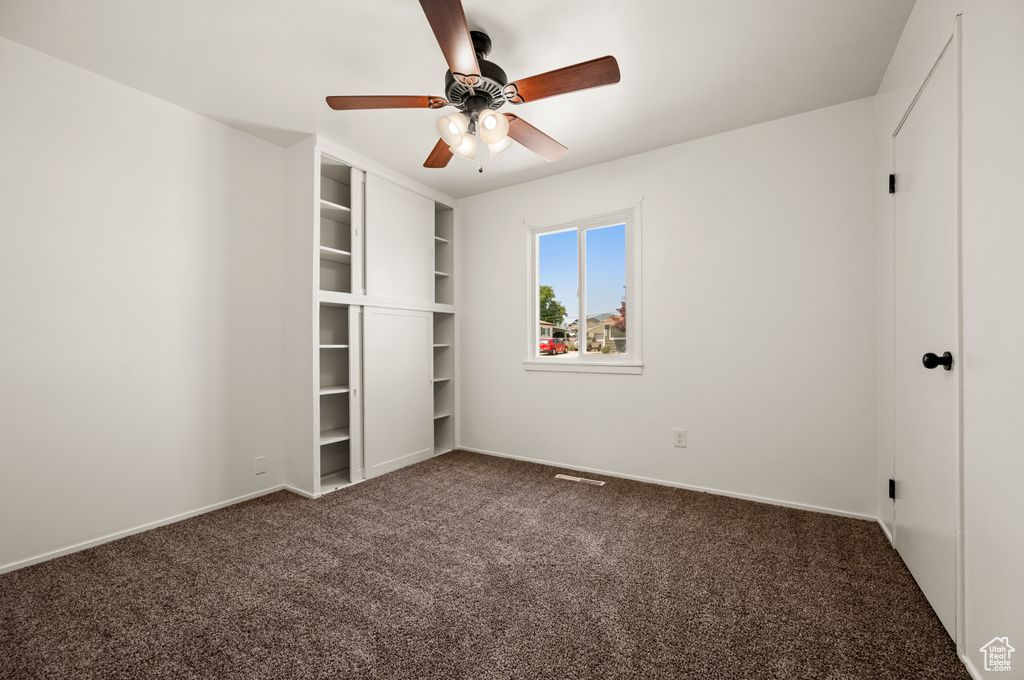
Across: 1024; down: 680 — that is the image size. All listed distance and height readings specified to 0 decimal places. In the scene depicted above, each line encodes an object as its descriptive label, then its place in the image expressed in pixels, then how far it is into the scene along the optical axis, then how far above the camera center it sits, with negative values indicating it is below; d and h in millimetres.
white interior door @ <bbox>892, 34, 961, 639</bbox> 1432 +16
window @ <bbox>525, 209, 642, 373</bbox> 3258 +351
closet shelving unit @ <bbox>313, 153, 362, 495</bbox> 3133 +70
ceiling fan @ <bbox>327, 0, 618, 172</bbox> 1490 +1030
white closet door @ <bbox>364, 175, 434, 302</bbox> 3301 +797
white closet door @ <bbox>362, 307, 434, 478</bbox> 3262 -413
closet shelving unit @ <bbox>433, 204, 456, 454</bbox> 4141 +1
